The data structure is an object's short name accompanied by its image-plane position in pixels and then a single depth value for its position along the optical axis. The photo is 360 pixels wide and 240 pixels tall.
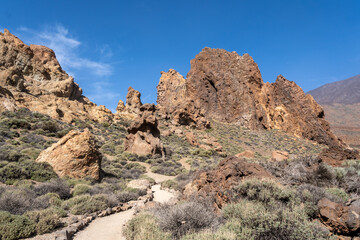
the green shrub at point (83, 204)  6.82
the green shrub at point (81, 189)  8.35
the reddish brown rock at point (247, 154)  19.30
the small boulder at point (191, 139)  29.26
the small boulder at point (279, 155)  17.02
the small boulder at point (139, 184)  11.36
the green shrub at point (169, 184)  12.39
